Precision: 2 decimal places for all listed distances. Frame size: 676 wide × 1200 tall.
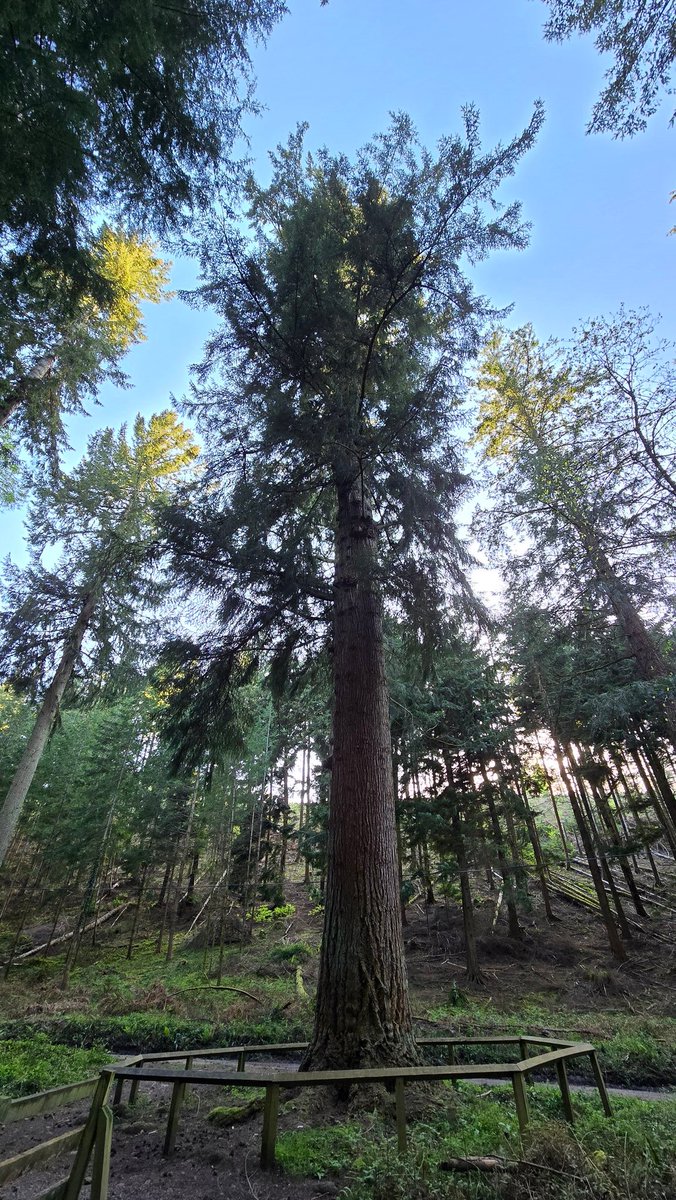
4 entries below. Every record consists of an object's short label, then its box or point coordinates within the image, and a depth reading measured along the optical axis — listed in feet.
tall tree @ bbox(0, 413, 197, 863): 35.96
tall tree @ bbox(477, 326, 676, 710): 31.17
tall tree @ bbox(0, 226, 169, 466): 17.07
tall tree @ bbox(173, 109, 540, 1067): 16.05
